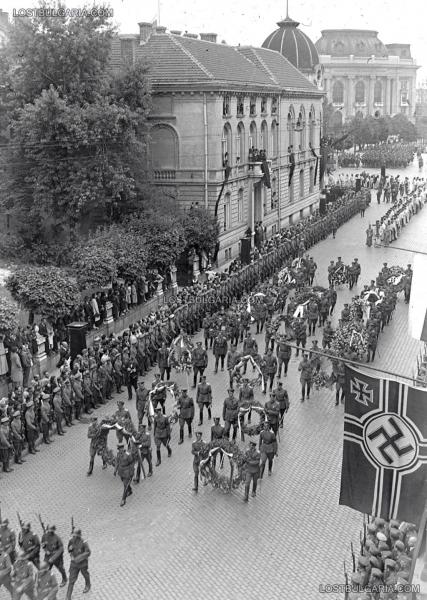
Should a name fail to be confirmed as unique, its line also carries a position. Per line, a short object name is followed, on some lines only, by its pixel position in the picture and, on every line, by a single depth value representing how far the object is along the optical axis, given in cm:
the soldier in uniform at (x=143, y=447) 1584
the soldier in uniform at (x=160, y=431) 1653
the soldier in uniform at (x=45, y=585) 1120
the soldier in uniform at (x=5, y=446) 1601
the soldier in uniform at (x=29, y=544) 1206
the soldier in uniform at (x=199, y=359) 2117
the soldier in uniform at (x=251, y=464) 1486
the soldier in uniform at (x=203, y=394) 1859
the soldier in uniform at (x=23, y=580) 1125
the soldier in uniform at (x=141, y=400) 1842
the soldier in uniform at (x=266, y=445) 1562
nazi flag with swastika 932
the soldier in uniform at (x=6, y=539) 1213
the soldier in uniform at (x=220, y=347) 2252
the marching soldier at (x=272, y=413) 1706
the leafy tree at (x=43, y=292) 2400
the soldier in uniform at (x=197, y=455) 1514
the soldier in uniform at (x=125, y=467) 1495
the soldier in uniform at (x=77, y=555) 1184
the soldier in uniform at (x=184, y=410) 1766
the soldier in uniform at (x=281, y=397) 1778
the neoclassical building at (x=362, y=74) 12612
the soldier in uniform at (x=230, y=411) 1734
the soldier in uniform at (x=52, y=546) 1212
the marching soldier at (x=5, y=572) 1167
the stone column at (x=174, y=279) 3184
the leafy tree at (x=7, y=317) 2064
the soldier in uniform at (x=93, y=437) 1603
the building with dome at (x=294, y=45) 6425
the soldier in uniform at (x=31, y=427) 1702
